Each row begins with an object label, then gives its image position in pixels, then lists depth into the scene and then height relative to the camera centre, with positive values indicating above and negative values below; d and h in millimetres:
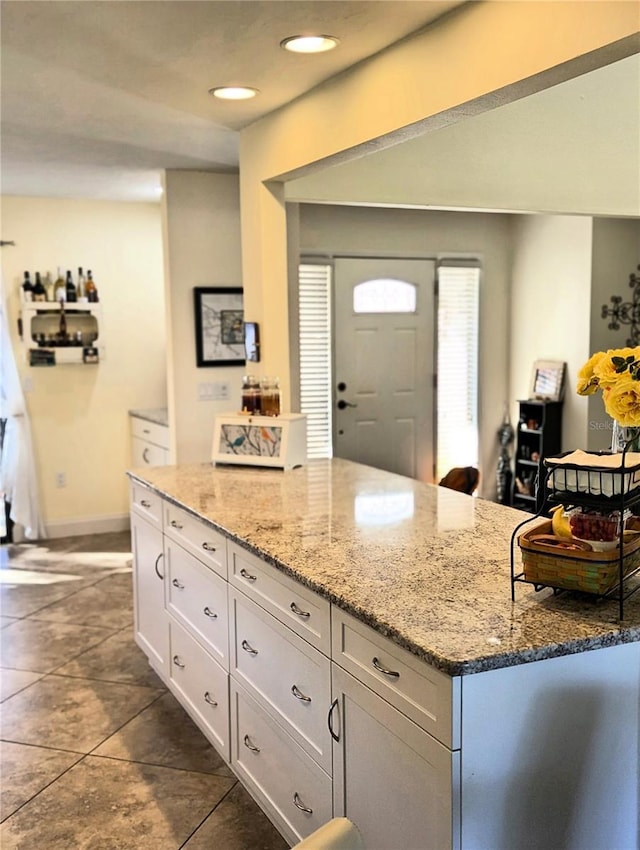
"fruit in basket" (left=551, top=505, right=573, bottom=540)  1850 -443
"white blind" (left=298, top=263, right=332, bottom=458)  5828 -180
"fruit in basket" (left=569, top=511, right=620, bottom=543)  1773 -427
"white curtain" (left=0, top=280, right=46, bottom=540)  5750 -822
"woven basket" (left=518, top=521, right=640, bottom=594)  1757 -511
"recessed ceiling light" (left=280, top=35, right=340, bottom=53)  2663 +915
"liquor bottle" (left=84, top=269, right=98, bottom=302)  5973 +282
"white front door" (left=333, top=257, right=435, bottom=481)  5977 -261
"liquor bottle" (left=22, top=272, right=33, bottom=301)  5777 +293
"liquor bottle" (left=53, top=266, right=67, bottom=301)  5902 +282
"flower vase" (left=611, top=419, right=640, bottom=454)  1851 -261
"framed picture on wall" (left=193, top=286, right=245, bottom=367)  5223 +26
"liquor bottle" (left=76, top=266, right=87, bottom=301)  6000 +299
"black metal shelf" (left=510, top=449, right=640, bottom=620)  1738 -372
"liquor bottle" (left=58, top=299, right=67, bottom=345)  5980 +5
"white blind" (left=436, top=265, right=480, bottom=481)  6277 -311
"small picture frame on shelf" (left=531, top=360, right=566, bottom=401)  5883 -387
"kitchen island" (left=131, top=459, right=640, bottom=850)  1610 -769
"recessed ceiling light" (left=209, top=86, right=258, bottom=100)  3219 +916
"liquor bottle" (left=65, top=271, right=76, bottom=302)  5926 +289
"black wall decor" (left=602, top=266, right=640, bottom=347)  5707 +90
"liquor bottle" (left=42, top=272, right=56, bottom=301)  5910 +319
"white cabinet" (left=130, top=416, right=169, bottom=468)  5535 -781
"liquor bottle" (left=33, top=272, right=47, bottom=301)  5812 +280
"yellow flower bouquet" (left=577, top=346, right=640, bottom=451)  1781 -126
